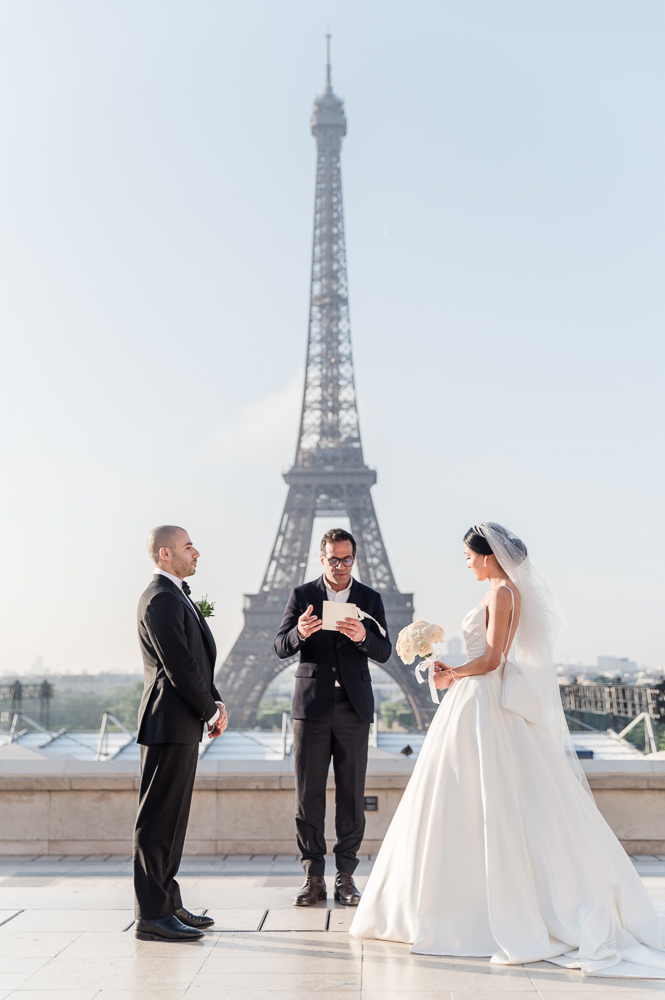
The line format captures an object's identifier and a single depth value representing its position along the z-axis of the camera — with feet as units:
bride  12.06
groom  13.19
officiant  15.40
